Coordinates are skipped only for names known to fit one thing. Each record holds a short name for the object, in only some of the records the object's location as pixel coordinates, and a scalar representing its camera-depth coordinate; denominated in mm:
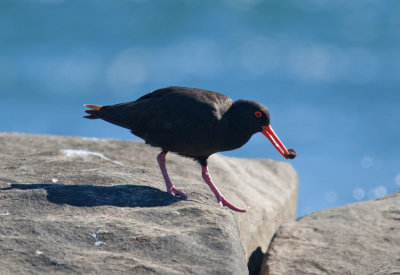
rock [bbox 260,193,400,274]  13781
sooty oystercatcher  12500
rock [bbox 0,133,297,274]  8719
